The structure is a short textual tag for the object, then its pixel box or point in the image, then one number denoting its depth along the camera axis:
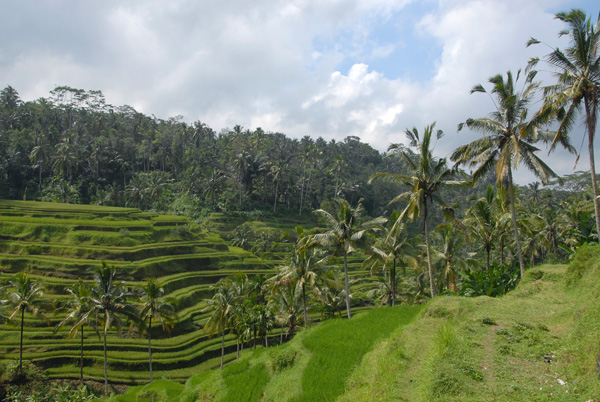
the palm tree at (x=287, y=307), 31.06
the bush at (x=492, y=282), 20.42
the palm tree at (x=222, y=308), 31.53
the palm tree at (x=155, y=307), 30.81
